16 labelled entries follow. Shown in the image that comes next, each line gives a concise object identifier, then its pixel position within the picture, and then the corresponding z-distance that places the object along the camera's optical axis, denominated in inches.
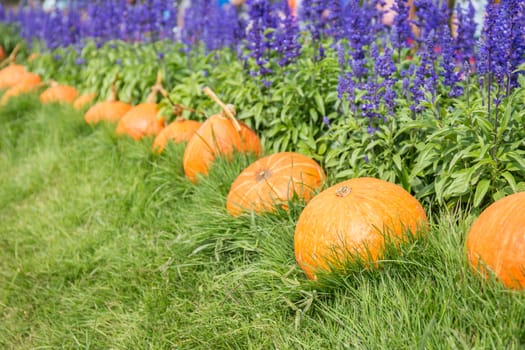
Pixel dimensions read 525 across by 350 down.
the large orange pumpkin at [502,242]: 82.3
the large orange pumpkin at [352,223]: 97.2
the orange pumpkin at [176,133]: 172.6
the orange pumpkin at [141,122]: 190.4
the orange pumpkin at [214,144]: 154.4
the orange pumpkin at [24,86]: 273.6
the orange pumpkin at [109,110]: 212.5
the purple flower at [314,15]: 165.8
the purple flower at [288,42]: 156.6
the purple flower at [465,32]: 143.5
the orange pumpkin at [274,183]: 123.5
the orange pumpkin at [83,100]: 234.9
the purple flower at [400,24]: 138.2
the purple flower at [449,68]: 121.9
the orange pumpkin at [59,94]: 252.2
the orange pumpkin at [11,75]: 307.7
